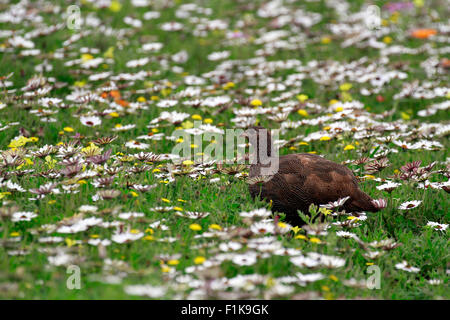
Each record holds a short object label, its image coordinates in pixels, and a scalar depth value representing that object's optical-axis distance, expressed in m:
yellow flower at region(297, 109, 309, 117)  11.52
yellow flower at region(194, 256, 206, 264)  5.86
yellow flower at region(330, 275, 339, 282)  5.99
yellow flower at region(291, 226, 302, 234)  6.94
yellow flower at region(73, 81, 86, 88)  12.45
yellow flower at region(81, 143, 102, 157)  7.64
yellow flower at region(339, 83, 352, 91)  13.17
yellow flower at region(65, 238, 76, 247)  5.90
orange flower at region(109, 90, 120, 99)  11.84
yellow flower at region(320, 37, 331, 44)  16.73
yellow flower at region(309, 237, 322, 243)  6.41
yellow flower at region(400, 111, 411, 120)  12.43
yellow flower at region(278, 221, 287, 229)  6.64
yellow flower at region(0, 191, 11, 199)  6.80
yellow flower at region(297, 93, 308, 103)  12.25
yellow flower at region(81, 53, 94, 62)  13.29
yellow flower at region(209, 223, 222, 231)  6.45
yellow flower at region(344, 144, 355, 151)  9.76
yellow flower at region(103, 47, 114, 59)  13.56
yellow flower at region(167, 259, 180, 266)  5.89
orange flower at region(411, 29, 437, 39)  16.97
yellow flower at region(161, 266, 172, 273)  5.73
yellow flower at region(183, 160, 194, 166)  8.46
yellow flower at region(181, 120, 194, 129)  10.73
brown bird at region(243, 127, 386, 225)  7.57
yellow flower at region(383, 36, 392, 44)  16.87
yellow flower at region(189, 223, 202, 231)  6.61
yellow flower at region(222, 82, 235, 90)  13.09
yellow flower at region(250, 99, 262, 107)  11.40
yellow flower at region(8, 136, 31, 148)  8.81
